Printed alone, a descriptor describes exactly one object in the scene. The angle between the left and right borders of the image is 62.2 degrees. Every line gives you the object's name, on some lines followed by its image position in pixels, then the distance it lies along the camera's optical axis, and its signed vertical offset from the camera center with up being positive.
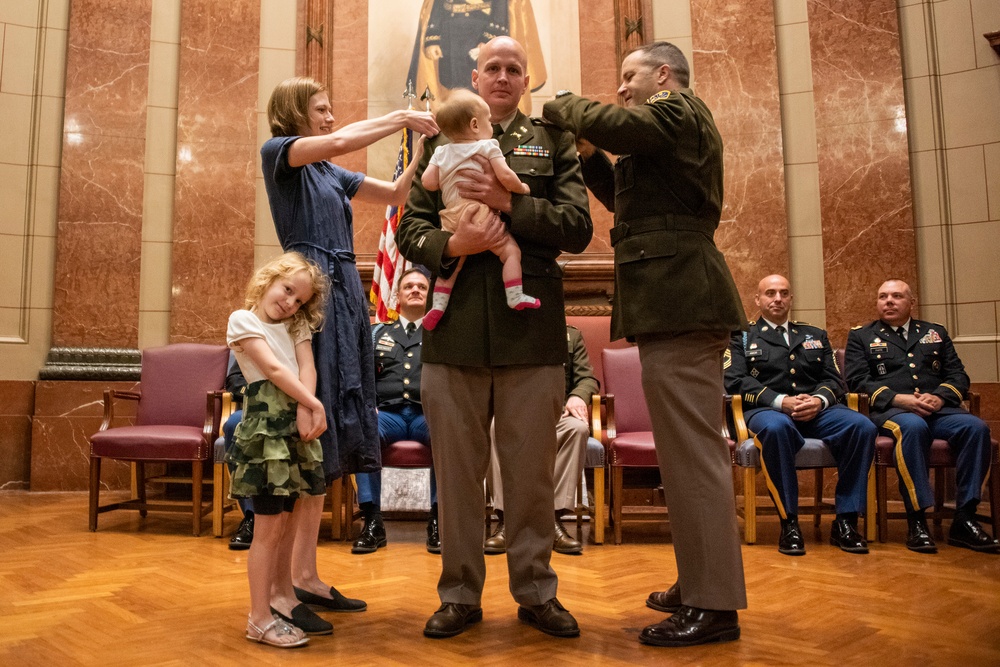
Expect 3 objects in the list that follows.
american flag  5.19 +0.95
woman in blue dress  2.51 +0.53
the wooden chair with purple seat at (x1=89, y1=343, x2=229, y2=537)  4.20 -0.02
